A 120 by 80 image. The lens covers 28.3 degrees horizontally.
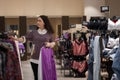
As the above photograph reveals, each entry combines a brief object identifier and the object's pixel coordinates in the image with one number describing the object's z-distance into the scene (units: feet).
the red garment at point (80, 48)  25.60
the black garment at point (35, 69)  14.07
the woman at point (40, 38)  14.13
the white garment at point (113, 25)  14.98
